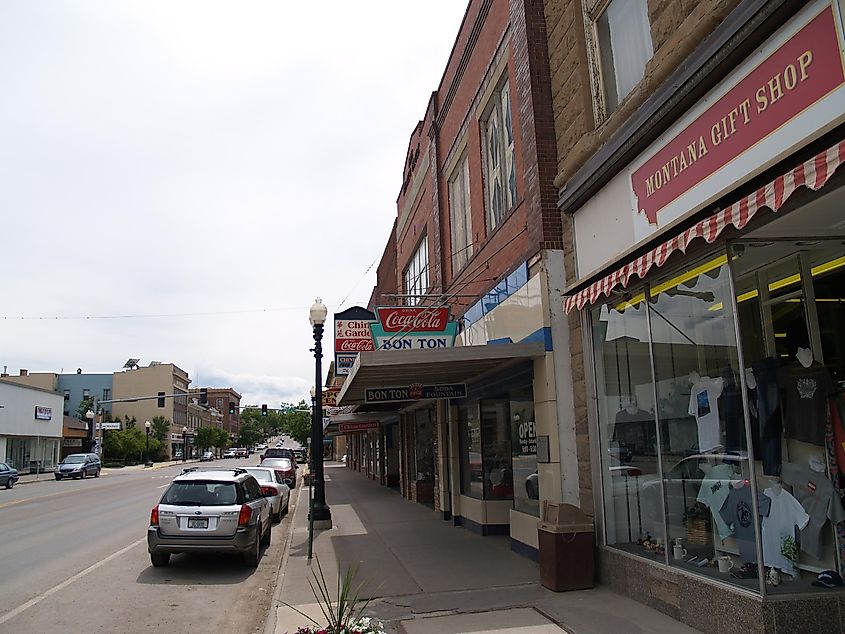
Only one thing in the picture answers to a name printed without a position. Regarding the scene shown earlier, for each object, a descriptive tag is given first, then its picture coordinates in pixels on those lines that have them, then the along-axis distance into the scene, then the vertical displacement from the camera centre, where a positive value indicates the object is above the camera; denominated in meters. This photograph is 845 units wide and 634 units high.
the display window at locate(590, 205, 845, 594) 6.38 +0.06
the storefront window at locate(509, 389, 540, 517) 11.24 -0.40
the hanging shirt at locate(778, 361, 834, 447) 6.47 +0.18
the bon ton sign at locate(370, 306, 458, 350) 12.97 +1.95
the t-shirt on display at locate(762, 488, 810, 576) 6.28 -0.94
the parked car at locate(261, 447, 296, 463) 44.94 -0.97
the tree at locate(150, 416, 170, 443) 90.44 +1.97
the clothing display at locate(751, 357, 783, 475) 6.58 +0.03
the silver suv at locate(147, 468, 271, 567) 11.16 -1.25
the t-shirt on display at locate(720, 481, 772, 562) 6.48 -0.89
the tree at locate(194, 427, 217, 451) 106.00 +0.44
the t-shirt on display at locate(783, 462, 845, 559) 6.28 -0.72
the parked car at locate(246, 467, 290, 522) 17.42 -1.30
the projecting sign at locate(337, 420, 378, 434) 31.78 +0.42
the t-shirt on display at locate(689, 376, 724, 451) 7.15 +0.15
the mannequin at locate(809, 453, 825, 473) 6.41 -0.39
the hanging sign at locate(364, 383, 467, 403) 13.12 +0.77
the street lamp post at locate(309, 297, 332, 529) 15.97 +0.04
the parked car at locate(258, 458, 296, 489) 27.57 -1.14
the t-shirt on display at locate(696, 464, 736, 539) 7.00 -0.68
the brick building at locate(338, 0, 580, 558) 9.77 +2.43
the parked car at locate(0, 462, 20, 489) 37.81 -1.54
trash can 8.41 -1.47
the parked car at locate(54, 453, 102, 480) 46.16 -1.40
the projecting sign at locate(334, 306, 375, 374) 18.38 +2.74
